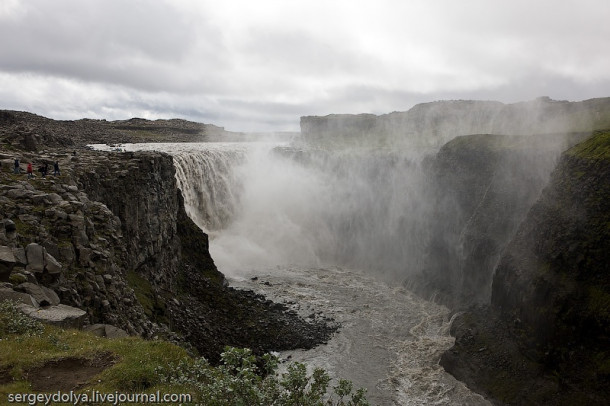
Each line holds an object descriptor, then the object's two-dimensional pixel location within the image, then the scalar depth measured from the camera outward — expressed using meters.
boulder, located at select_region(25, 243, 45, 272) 17.33
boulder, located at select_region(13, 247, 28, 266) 17.03
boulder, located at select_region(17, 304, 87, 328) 15.16
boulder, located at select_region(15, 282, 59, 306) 16.03
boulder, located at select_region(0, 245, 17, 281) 15.88
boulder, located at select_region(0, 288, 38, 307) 15.15
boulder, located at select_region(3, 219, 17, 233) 18.17
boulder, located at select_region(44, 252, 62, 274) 17.78
